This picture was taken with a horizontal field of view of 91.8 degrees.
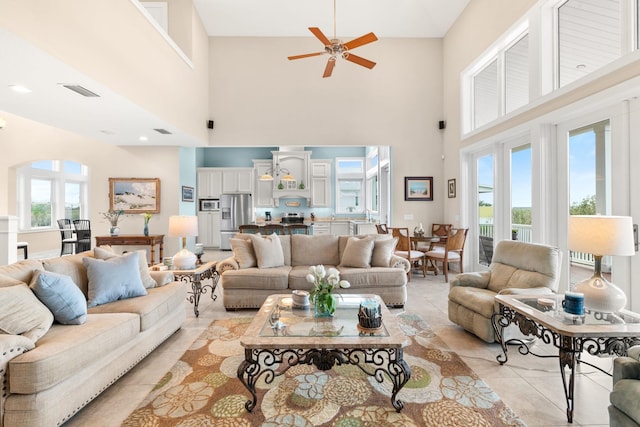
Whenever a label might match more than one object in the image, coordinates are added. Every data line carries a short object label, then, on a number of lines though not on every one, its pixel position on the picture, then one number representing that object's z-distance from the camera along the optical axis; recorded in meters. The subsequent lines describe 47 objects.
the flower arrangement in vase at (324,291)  2.34
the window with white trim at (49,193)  6.92
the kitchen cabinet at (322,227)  8.54
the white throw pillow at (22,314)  1.74
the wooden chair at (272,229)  6.04
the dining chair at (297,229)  6.22
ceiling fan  3.53
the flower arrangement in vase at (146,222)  5.93
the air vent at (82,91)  3.39
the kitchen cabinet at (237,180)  8.94
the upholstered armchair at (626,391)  1.32
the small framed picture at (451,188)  5.96
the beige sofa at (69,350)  1.56
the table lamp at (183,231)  3.63
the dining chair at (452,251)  5.12
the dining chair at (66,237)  6.28
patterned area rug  1.81
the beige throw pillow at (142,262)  2.86
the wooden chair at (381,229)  5.74
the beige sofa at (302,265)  3.73
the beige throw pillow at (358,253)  4.02
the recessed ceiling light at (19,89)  3.32
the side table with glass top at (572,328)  1.78
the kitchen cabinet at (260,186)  8.99
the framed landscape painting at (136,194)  6.23
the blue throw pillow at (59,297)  2.01
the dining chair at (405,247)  5.17
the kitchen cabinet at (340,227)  8.45
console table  5.91
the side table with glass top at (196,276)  3.46
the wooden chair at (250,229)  5.83
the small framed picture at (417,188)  6.45
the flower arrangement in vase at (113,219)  5.96
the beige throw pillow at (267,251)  4.00
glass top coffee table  1.87
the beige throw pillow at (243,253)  3.98
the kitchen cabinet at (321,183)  8.94
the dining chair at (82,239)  6.01
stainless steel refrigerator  8.73
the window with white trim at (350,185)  9.03
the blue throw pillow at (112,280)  2.54
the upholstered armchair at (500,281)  2.73
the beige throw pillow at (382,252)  4.06
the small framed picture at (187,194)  6.40
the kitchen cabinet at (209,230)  8.82
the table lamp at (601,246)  1.97
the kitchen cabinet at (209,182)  8.93
